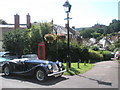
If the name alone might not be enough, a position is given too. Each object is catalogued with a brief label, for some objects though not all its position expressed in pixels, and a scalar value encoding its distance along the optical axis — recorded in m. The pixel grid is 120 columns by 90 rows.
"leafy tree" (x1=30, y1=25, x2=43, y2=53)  14.62
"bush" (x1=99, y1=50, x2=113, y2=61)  21.64
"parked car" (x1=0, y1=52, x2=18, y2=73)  13.98
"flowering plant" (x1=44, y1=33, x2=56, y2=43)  11.12
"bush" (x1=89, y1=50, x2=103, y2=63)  17.80
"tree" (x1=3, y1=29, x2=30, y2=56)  14.96
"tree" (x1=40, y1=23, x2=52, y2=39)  14.78
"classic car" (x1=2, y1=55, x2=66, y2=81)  6.42
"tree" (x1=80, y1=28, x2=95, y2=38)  108.62
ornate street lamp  8.72
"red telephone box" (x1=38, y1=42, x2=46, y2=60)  10.48
